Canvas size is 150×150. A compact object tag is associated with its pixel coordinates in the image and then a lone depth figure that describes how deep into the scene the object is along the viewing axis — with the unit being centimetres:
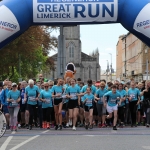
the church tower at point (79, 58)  7759
